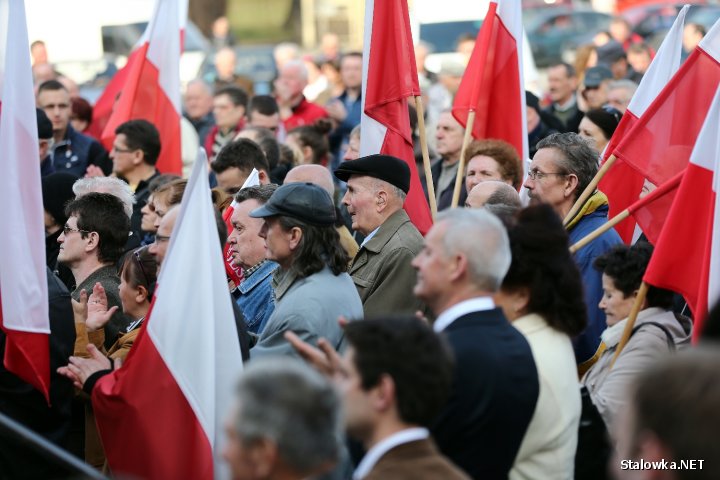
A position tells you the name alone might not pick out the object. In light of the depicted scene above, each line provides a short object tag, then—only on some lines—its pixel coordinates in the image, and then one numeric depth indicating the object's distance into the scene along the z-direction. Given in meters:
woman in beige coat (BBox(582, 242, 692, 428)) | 9.73
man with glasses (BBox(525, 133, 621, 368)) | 12.02
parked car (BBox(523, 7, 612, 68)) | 48.31
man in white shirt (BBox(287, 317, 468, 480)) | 6.61
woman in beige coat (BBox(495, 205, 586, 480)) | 8.52
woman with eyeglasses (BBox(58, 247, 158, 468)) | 11.22
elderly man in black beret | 12.04
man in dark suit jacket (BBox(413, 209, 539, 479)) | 7.57
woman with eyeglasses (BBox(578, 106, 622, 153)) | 17.69
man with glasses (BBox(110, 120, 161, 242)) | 18.50
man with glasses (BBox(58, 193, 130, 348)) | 13.06
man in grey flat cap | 9.98
